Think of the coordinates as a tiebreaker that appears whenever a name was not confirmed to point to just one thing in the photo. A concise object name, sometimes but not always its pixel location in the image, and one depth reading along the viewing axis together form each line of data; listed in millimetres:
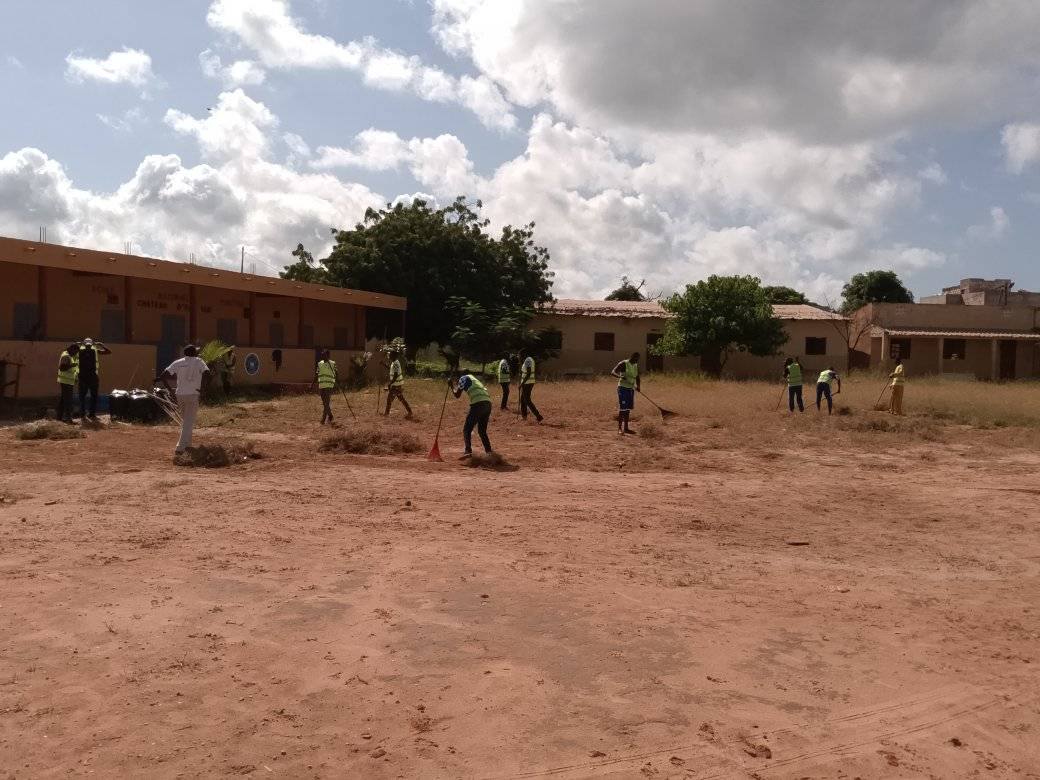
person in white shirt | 11141
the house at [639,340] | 37344
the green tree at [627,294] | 54222
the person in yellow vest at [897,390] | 19375
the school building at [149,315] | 18641
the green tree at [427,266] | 32938
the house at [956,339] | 36344
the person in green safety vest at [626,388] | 15523
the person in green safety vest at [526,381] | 17641
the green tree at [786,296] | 50478
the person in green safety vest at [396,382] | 16766
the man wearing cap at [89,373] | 15117
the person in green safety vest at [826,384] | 19412
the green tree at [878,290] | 52281
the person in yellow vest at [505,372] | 18219
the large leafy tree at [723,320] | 33906
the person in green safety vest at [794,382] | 19672
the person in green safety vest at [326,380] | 15547
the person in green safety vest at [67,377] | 14711
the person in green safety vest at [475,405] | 11695
